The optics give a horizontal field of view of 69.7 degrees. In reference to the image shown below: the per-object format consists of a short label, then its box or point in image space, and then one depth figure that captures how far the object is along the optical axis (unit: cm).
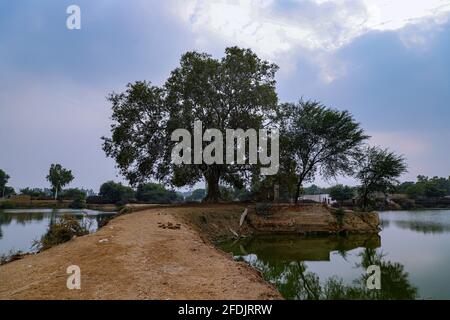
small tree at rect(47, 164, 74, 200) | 7788
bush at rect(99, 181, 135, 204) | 7339
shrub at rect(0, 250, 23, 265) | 958
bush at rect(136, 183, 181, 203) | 7111
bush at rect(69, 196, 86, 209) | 5925
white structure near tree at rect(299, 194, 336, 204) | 4292
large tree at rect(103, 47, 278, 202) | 2533
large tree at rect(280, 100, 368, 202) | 2872
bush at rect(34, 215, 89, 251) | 1207
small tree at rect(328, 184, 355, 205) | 5953
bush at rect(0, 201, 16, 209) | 5631
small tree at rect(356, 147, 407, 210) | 3269
